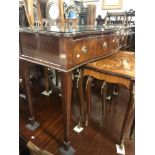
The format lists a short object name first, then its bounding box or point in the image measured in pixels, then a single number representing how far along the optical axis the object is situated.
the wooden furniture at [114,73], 0.88
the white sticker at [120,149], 1.01
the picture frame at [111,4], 2.41
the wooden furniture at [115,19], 2.03
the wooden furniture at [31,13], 0.91
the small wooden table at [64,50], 0.76
